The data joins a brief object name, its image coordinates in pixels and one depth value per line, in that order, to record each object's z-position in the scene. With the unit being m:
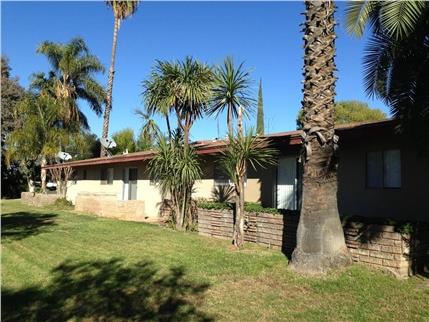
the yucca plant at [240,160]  10.27
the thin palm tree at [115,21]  31.86
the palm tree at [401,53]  7.35
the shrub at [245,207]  10.57
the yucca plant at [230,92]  10.89
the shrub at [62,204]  23.61
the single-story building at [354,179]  9.91
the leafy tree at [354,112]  38.88
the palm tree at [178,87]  12.79
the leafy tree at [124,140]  37.78
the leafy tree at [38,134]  26.62
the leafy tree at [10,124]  37.09
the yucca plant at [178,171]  13.23
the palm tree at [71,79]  31.05
